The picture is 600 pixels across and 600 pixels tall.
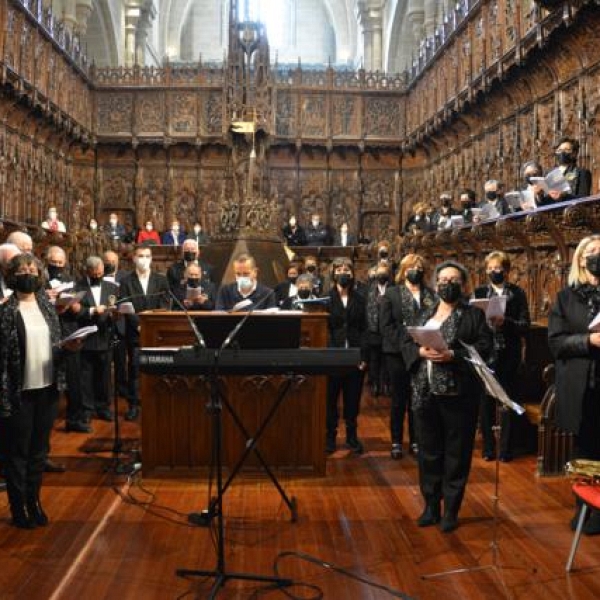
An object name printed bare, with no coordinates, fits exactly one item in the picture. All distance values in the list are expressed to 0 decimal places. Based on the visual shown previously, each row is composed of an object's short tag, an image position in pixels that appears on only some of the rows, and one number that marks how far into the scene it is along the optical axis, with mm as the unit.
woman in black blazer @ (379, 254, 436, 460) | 5570
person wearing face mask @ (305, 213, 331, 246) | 17594
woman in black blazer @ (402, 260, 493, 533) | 4145
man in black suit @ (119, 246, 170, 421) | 7402
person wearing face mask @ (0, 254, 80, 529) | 4008
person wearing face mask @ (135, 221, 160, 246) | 16891
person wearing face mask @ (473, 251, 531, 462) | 5656
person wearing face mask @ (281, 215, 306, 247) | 17266
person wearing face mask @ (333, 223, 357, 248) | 17453
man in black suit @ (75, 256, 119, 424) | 6922
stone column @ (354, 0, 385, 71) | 25234
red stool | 3357
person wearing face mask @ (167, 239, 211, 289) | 7680
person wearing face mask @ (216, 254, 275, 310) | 5988
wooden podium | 5176
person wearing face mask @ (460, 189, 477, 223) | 10453
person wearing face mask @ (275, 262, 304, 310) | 7466
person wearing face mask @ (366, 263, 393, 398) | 6953
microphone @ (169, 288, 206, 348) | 3508
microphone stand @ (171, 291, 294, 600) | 3355
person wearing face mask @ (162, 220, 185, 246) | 16875
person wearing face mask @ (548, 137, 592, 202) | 7656
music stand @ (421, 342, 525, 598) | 3428
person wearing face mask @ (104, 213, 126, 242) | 16516
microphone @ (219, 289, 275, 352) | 3406
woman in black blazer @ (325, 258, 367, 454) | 6086
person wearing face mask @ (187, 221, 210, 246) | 16458
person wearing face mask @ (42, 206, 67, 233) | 13739
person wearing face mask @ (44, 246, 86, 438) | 6703
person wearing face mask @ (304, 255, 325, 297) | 8928
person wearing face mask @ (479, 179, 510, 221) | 9125
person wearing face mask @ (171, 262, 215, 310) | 6340
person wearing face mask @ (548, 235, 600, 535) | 4039
